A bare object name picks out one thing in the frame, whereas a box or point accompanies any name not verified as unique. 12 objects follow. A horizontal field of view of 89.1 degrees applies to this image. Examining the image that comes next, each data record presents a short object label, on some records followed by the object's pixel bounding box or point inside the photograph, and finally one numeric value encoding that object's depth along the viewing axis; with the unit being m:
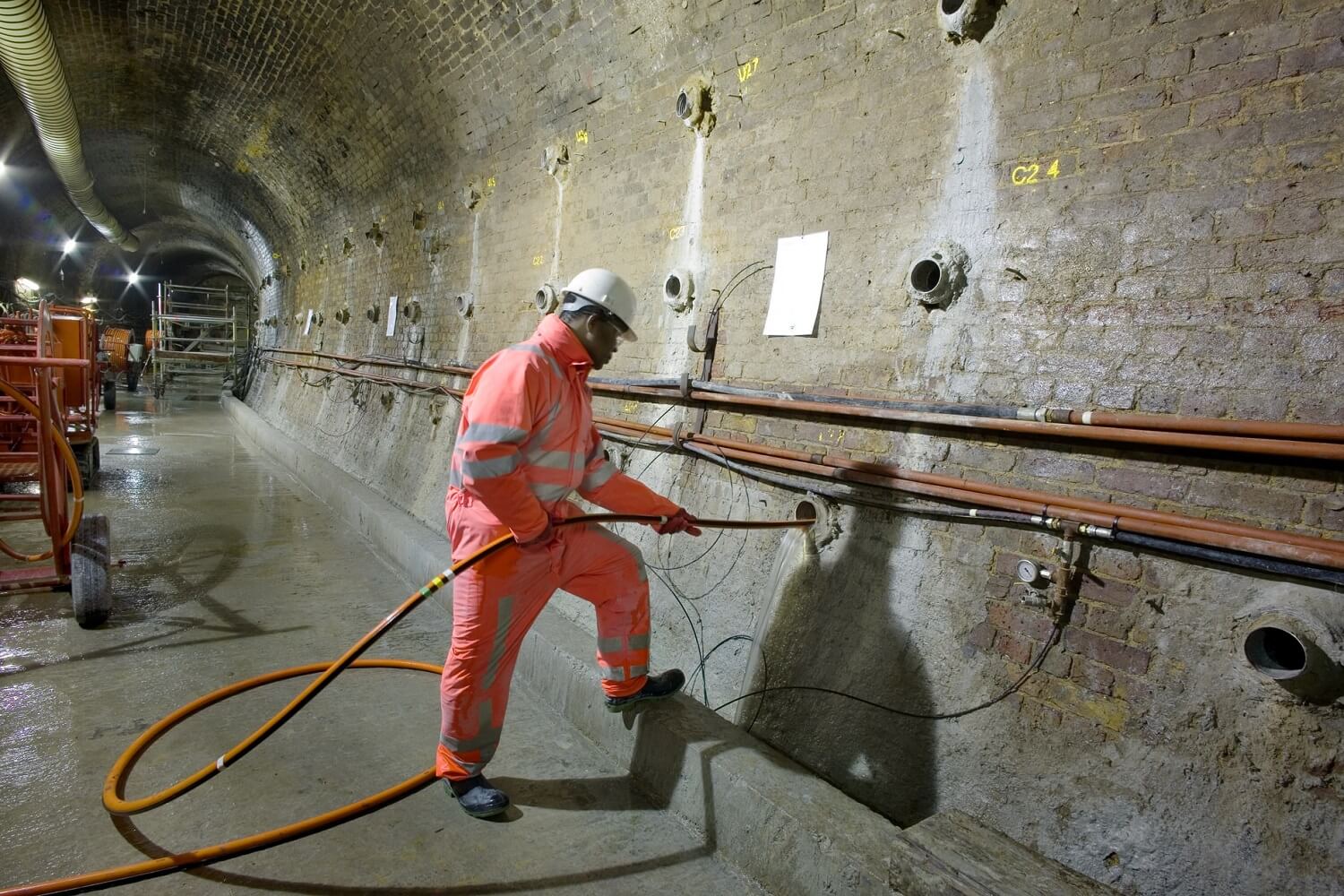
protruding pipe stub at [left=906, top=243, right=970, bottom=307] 3.13
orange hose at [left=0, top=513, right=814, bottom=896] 2.14
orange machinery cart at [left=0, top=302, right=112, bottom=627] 4.04
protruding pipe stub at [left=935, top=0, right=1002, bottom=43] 3.03
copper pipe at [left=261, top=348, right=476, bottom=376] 7.03
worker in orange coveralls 2.38
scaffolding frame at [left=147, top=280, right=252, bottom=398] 20.43
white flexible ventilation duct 6.85
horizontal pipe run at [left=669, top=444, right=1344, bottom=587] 2.15
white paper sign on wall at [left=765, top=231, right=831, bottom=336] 3.75
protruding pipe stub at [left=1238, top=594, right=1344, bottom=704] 2.09
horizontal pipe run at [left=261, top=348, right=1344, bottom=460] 2.16
